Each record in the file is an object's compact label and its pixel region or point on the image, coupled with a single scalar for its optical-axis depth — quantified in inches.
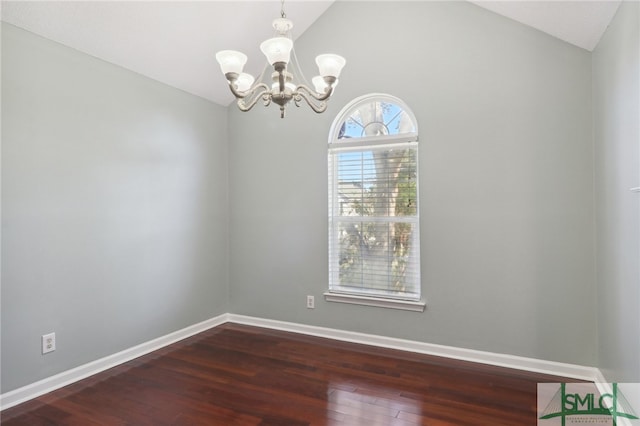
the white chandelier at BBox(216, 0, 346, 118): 75.6
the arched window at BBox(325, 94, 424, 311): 133.5
